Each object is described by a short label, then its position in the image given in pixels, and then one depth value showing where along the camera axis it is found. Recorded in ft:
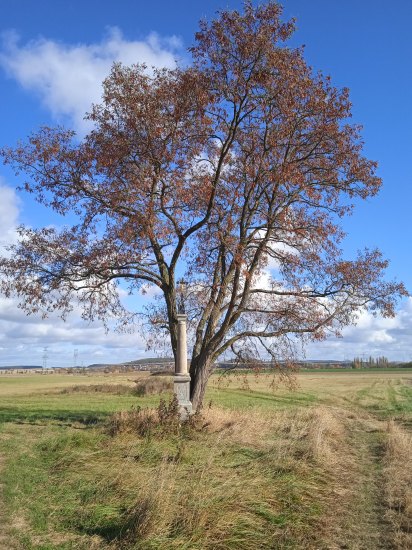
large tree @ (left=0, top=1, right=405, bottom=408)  50.78
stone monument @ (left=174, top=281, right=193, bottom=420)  51.86
